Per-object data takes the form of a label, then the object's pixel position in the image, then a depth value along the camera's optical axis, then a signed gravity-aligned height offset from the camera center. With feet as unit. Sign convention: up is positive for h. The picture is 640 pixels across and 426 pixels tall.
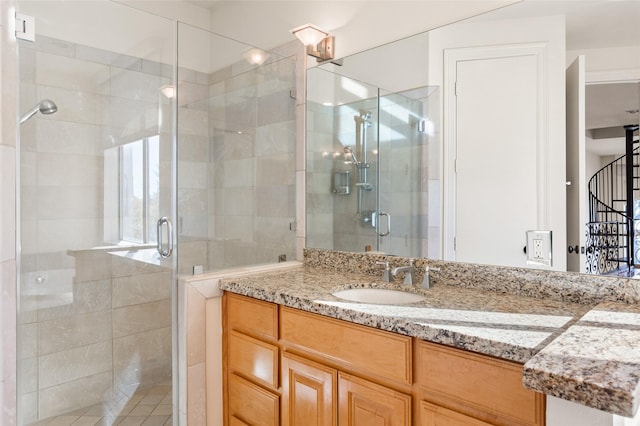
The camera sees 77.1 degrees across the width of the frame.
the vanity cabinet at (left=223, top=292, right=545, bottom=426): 3.51 -1.78
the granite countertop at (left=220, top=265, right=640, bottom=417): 2.54 -1.07
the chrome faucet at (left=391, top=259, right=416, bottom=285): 6.00 -0.89
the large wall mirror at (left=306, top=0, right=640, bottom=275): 4.72 +1.11
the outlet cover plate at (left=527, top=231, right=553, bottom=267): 5.08 -0.46
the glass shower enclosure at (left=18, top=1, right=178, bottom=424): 6.28 -0.06
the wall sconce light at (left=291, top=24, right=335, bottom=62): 7.58 +3.30
